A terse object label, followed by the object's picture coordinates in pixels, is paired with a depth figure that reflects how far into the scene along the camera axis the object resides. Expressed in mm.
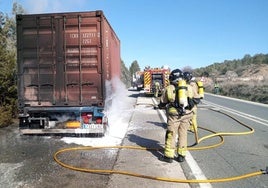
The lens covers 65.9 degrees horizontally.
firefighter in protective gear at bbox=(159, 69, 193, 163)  3929
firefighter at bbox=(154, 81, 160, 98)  15305
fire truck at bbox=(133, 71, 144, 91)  18887
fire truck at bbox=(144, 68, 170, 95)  16123
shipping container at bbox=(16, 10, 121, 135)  5413
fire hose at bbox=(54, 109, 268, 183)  3214
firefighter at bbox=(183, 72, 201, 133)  4628
